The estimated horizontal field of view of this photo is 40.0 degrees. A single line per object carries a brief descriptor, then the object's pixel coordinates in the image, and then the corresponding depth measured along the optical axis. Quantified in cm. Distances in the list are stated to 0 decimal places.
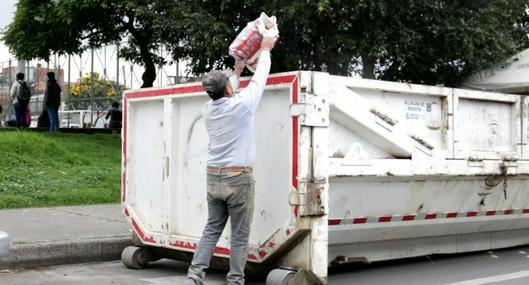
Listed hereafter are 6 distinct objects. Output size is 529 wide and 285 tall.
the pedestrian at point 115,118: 2188
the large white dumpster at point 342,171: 557
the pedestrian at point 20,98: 1806
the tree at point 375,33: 1243
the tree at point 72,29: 1841
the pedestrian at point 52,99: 1731
